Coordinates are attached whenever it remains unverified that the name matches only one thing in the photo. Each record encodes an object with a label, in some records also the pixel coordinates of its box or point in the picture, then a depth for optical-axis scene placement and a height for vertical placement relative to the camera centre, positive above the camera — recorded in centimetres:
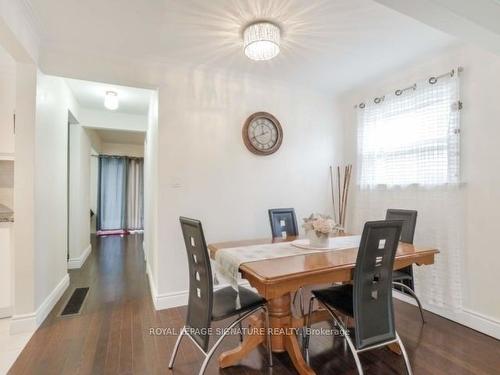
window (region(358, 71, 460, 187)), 253 +55
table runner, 181 -47
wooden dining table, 155 -53
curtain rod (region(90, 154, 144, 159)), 725 +86
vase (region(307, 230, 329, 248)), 216 -40
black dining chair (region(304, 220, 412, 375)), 159 -62
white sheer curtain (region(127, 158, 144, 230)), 759 -24
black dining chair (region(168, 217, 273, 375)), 159 -73
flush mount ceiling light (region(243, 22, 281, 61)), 211 +115
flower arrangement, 209 -30
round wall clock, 321 +66
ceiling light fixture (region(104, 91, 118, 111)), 361 +117
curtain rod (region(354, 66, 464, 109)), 251 +105
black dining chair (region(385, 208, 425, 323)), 242 -44
